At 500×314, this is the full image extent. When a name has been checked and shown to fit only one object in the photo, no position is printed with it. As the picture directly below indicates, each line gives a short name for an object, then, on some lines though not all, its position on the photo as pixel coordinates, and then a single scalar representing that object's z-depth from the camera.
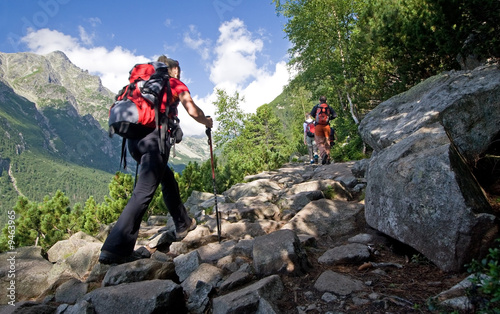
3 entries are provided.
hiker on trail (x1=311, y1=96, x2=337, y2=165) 11.65
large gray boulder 2.39
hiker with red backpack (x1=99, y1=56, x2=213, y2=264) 3.24
